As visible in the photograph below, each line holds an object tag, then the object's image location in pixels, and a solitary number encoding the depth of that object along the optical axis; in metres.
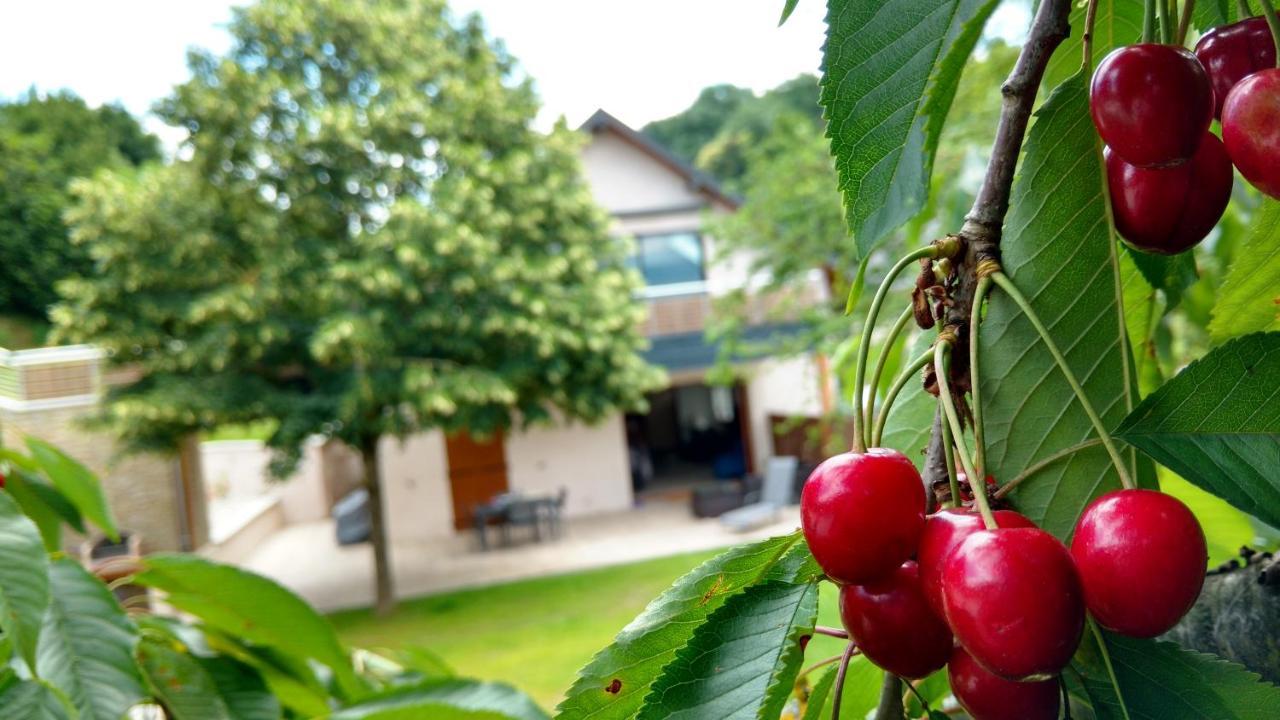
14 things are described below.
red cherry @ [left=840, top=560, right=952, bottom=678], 0.18
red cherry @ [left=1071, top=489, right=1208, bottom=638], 0.15
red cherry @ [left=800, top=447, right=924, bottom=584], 0.17
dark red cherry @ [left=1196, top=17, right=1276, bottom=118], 0.19
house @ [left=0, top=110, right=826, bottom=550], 13.17
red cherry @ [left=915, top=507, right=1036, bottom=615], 0.16
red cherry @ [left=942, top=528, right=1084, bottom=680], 0.15
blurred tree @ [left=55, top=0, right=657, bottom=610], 8.32
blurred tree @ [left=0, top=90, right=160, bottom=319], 20.75
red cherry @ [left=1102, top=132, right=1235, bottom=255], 0.19
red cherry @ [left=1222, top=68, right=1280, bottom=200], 0.16
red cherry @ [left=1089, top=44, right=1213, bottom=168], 0.18
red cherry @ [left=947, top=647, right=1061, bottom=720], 0.17
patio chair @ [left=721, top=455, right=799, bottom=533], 11.39
